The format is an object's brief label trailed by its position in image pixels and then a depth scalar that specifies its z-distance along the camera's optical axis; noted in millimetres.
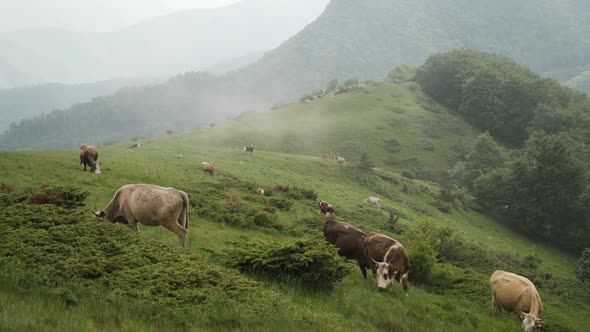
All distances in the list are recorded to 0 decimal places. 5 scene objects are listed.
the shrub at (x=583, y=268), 31717
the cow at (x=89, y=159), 27177
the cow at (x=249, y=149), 51772
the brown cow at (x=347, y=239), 15922
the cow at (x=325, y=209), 30388
